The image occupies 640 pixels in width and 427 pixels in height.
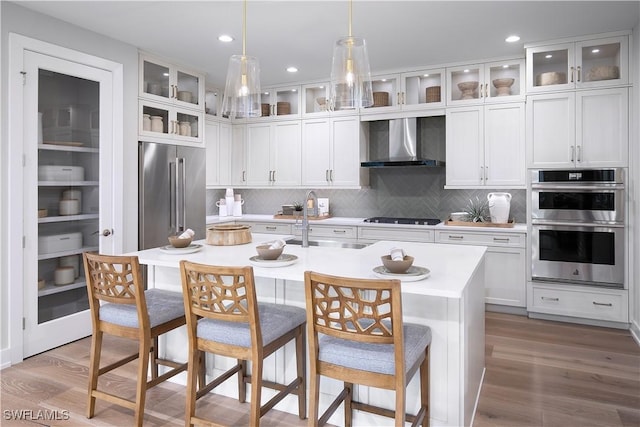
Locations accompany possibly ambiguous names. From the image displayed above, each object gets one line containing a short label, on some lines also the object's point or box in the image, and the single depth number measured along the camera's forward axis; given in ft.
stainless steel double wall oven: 12.44
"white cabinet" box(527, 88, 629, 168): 12.59
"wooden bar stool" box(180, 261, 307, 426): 6.26
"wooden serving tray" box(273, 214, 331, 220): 18.11
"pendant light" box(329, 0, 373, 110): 7.37
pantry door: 10.73
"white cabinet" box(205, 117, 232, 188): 18.39
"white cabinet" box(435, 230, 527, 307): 13.92
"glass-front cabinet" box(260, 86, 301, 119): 18.56
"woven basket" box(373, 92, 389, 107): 16.61
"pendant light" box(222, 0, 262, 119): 8.17
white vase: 14.67
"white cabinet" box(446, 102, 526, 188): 14.64
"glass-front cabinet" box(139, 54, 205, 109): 14.11
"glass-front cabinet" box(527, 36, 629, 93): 12.65
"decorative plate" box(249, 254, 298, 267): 7.16
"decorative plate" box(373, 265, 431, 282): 6.15
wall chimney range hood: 16.20
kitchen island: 6.72
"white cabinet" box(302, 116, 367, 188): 17.24
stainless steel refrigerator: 13.75
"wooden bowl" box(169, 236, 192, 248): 8.79
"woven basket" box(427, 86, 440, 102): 15.80
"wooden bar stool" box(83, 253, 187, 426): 7.17
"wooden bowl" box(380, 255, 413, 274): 6.34
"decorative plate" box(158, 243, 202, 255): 8.48
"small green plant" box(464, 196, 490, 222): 15.26
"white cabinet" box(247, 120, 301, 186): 18.54
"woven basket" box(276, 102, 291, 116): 18.75
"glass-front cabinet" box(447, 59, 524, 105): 14.73
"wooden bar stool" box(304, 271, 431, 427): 5.32
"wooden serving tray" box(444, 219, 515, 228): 14.47
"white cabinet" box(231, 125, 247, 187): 19.74
